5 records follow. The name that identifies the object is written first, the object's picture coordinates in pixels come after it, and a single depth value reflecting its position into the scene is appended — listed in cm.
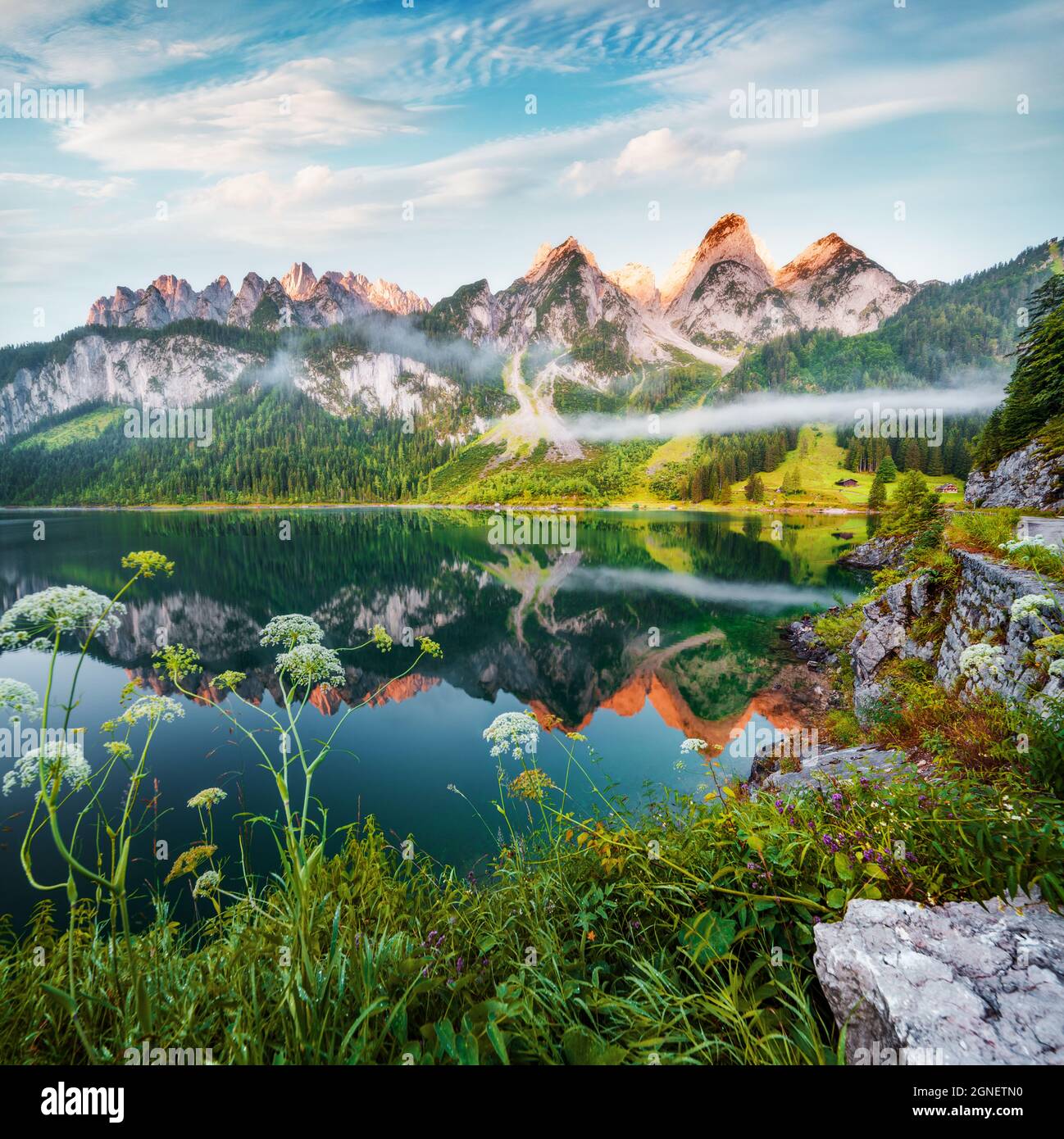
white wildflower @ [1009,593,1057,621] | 520
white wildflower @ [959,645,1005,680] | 529
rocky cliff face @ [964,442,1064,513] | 2353
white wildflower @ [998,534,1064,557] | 710
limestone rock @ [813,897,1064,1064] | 224
